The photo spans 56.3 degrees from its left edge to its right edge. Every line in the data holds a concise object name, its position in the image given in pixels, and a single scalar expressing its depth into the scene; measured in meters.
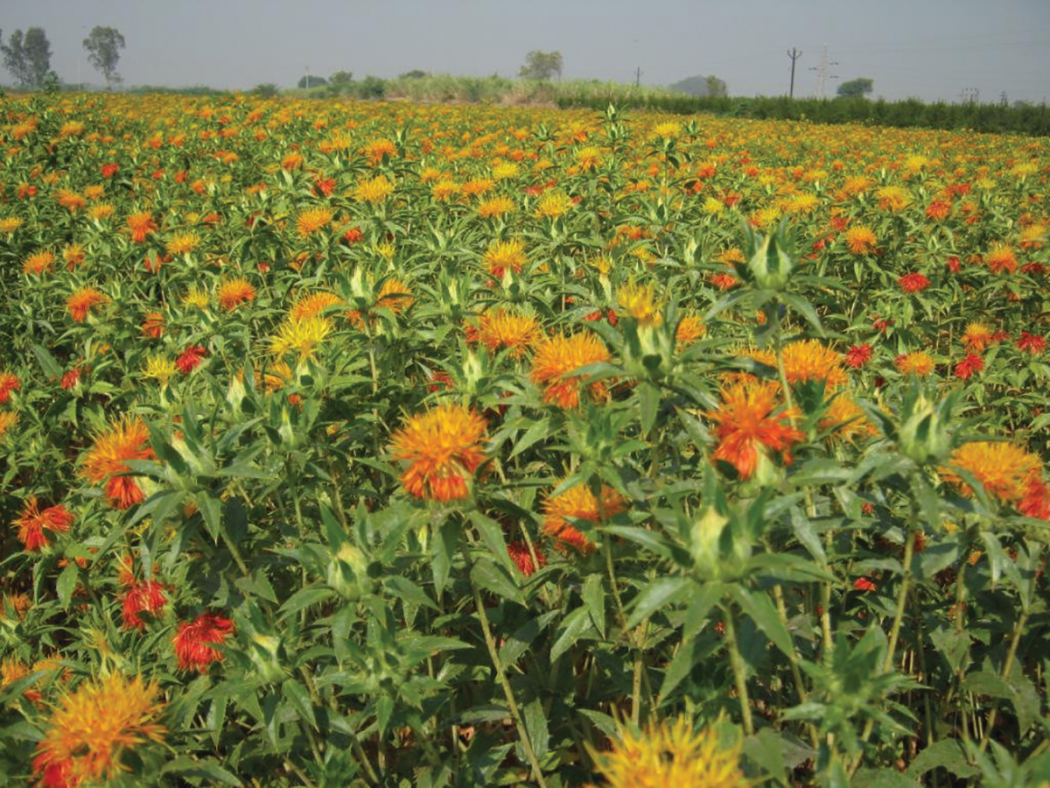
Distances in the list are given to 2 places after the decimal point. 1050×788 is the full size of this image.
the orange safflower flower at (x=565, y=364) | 0.42
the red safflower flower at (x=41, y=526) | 0.55
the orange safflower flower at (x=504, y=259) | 0.67
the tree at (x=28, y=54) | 85.47
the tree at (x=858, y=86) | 100.70
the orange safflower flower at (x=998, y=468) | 0.39
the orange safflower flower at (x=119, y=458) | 0.45
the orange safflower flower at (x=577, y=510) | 0.42
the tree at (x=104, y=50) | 94.10
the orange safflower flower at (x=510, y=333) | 0.51
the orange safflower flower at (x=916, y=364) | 0.67
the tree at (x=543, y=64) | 88.13
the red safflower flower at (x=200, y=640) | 0.46
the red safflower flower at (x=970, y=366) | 0.80
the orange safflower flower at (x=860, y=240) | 0.97
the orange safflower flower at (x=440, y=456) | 0.39
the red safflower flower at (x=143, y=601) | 0.51
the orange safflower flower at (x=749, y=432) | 0.36
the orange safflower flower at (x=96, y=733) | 0.36
